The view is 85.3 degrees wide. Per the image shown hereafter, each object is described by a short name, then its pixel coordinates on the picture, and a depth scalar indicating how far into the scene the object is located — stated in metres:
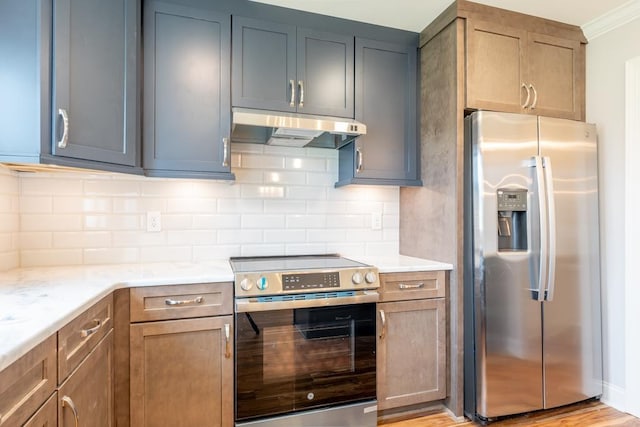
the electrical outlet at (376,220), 2.65
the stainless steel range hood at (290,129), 1.86
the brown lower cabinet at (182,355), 1.61
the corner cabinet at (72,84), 1.36
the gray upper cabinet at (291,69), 2.06
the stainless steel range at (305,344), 1.73
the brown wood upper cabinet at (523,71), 2.08
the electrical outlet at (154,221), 2.17
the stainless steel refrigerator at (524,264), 1.98
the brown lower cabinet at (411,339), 2.01
